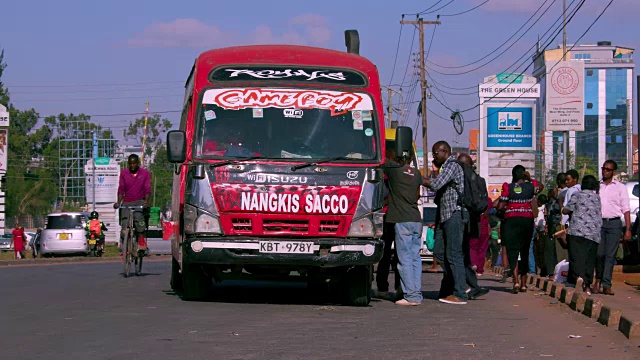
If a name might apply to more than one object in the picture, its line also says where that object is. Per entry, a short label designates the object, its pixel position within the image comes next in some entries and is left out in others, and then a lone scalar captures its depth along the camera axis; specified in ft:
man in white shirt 50.62
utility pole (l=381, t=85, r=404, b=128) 245.47
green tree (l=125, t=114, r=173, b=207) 416.26
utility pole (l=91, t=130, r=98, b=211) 297.35
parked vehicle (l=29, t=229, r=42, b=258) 128.26
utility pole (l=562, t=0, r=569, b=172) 191.29
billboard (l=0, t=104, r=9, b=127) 190.19
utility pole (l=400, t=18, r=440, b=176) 178.76
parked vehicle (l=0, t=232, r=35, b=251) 211.82
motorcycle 129.18
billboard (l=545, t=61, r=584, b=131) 159.02
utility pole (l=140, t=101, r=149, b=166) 379.80
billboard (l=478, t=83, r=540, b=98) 226.58
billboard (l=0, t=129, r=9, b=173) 191.01
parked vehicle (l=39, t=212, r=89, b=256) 125.70
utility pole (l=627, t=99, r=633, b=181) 274.73
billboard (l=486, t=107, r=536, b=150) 207.33
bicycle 54.24
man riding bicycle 54.39
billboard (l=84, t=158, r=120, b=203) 311.68
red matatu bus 37.24
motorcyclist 129.99
